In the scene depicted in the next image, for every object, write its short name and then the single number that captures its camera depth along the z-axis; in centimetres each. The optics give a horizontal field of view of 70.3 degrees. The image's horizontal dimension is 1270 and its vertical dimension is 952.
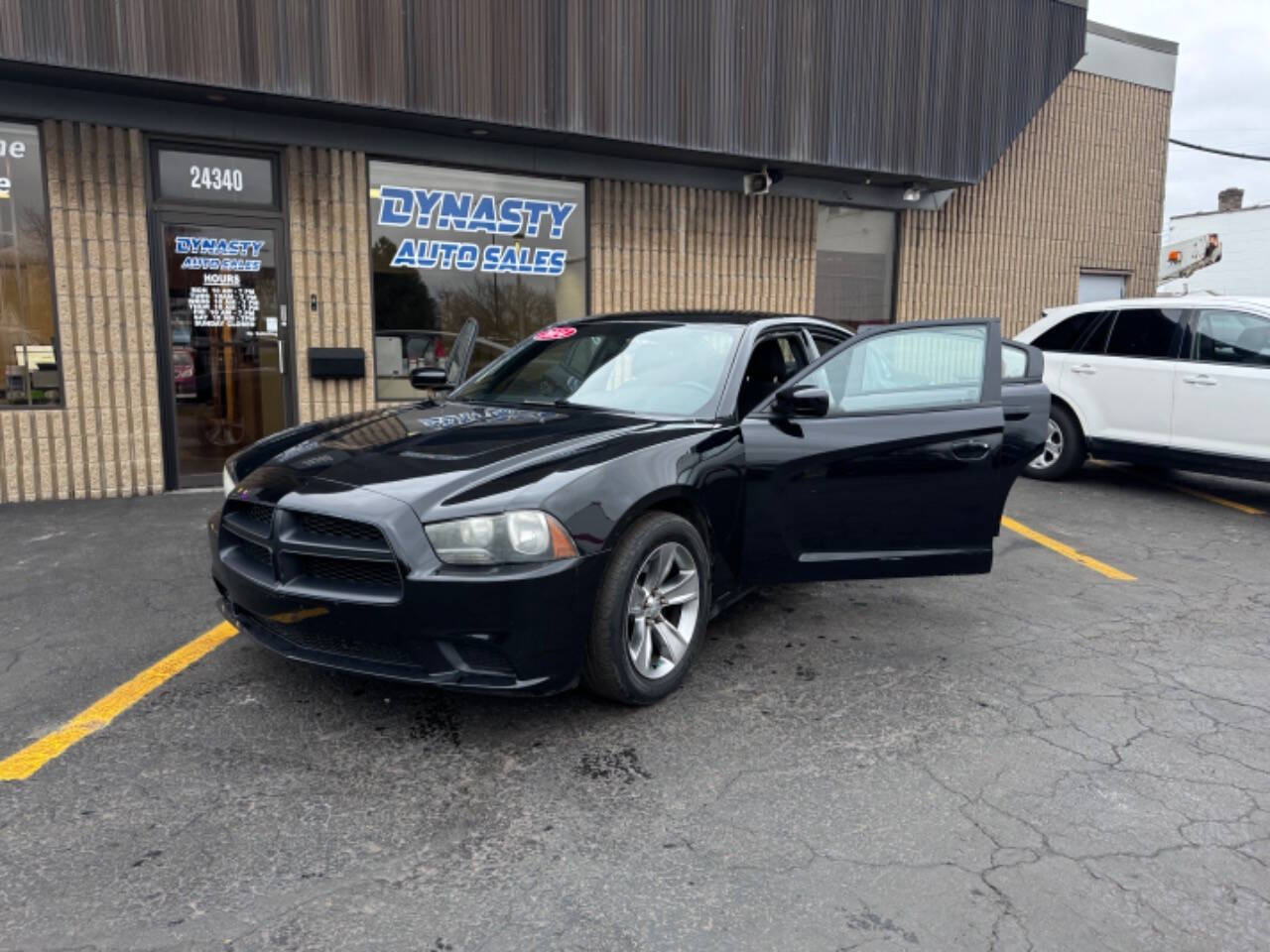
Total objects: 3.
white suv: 725
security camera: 988
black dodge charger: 305
